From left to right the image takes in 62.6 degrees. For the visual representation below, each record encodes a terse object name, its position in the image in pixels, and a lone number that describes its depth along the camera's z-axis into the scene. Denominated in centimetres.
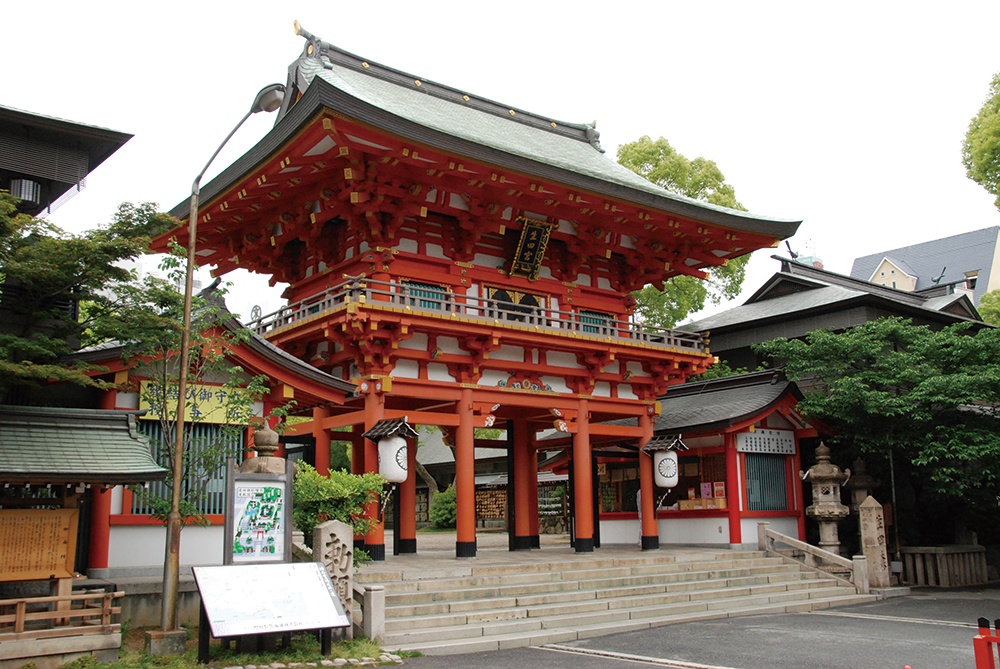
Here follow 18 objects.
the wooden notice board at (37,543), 978
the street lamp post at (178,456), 978
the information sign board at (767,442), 2072
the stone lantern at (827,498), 1964
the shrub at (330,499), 1202
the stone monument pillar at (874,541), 1800
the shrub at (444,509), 3753
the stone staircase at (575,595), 1190
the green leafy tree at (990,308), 3334
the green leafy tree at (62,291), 1007
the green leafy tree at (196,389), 1076
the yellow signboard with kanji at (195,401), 1103
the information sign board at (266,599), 925
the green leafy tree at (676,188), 3259
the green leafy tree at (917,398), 1825
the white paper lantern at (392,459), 1575
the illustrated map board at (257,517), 1032
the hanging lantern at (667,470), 1998
